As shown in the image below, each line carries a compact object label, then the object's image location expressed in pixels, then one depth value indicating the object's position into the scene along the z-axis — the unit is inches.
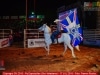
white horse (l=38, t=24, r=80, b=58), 499.9
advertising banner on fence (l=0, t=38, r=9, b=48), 690.4
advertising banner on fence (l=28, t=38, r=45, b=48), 685.8
